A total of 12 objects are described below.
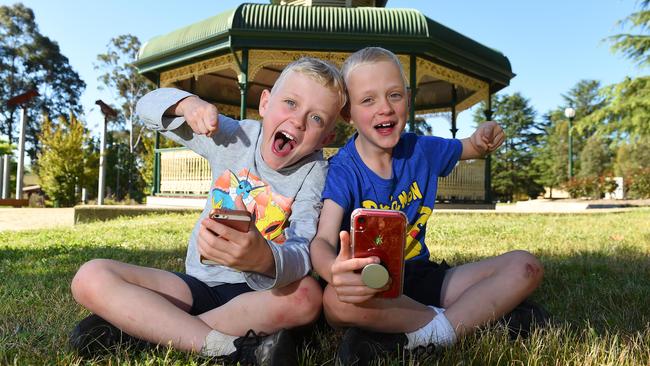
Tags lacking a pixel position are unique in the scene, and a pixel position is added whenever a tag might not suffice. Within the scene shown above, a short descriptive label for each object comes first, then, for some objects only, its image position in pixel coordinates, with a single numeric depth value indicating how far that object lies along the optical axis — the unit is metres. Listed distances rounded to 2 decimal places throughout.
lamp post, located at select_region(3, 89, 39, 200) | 18.98
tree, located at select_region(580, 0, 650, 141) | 18.12
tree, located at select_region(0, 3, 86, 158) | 43.91
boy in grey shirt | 1.56
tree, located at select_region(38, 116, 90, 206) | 19.53
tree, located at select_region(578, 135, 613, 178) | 43.12
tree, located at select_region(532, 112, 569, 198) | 45.08
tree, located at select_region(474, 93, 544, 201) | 43.38
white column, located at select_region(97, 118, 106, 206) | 15.19
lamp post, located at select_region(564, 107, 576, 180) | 23.07
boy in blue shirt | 1.68
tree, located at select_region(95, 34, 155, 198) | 35.97
